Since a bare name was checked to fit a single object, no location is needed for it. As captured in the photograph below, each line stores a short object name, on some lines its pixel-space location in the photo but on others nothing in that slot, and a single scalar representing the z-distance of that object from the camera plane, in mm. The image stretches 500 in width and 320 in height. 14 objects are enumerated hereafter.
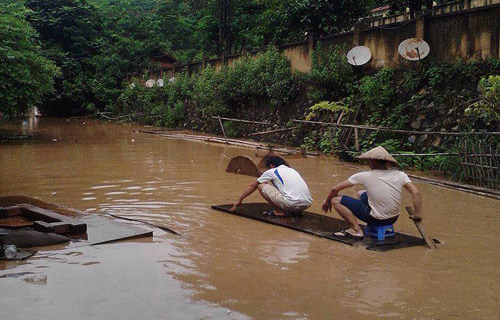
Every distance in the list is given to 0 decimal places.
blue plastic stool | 7110
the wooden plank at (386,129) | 11583
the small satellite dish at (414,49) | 16759
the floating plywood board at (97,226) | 6755
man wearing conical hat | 6973
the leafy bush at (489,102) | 12609
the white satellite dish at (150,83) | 38344
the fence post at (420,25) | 17047
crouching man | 8102
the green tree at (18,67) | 19375
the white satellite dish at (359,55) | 18969
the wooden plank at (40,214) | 7129
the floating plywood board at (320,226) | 6887
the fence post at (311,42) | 21925
